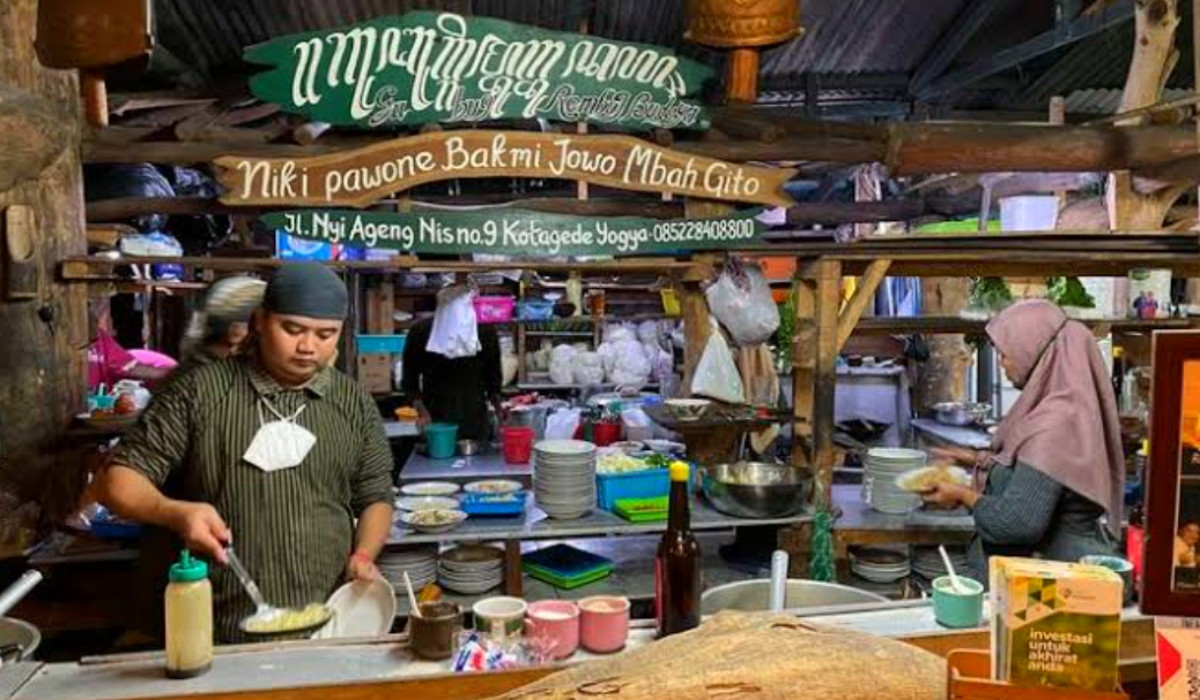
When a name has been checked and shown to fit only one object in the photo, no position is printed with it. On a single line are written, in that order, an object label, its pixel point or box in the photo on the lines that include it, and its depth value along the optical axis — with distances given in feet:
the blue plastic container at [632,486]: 15.10
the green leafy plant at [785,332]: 20.88
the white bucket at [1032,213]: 21.66
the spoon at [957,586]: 7.09
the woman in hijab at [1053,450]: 10.61
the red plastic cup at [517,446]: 18.60
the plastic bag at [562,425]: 23.56
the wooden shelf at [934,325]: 16.48
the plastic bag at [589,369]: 35.12
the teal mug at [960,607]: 7.04
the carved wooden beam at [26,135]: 13.89
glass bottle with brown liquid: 6.75
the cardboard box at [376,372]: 33.91
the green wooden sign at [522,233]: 16.05
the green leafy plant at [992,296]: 17.48
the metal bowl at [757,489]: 14.51
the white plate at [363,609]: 7.70
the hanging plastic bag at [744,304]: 16.47
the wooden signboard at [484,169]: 15.87
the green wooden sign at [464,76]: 15.76
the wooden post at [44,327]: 14.66
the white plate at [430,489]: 15.78
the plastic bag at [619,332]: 35.27
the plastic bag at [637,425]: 22.36
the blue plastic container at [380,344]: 33.88
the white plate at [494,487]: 15.39
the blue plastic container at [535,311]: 35.42
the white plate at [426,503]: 14.98
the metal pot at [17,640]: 6.61
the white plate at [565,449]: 14.87
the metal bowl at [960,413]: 23.36
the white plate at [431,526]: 14.14
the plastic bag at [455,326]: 20.60
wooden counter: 6.07
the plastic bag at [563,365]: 35.55
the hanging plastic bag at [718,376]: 16.44
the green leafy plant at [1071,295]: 17.51
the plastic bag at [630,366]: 34.63
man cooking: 8.75
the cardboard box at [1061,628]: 4.22
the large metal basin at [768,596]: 7.59
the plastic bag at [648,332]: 35.96
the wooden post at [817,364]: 14.97
